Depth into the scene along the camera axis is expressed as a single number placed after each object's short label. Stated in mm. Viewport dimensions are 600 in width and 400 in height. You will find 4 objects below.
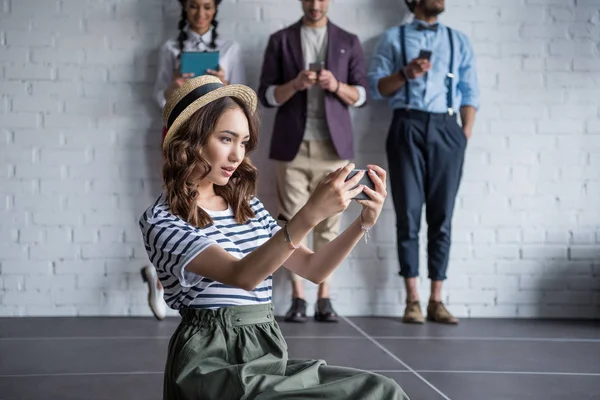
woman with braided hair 4434
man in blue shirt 4398
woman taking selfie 1581
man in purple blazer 4402
